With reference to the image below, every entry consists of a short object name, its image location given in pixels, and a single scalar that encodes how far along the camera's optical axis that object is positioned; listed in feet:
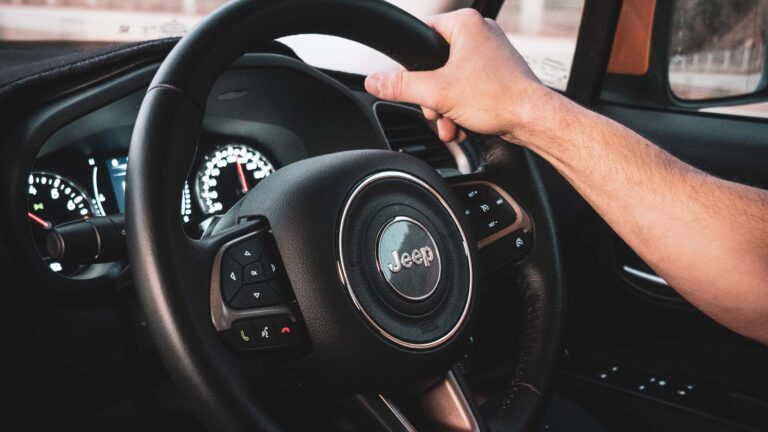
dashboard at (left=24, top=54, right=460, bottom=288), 3.93
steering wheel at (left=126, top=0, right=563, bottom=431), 2.53
